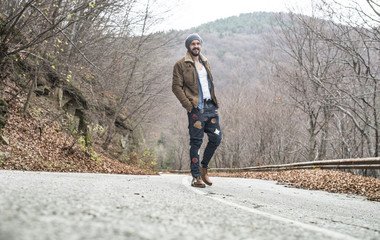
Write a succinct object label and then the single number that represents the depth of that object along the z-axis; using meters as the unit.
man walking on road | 4.78
